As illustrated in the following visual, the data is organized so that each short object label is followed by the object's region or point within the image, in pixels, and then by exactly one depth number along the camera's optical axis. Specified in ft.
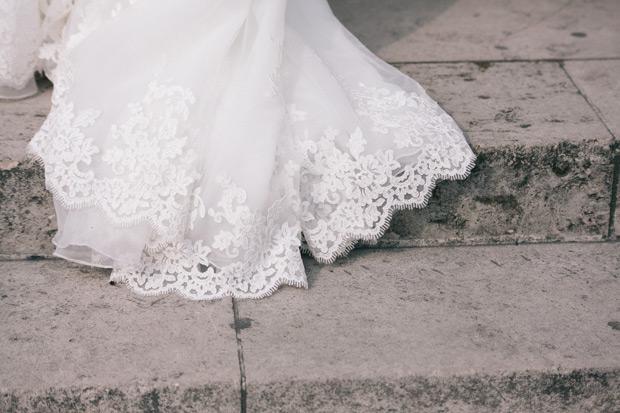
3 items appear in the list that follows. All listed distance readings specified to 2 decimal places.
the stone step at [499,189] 8.38
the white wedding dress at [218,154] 7.97
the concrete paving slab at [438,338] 7.63
